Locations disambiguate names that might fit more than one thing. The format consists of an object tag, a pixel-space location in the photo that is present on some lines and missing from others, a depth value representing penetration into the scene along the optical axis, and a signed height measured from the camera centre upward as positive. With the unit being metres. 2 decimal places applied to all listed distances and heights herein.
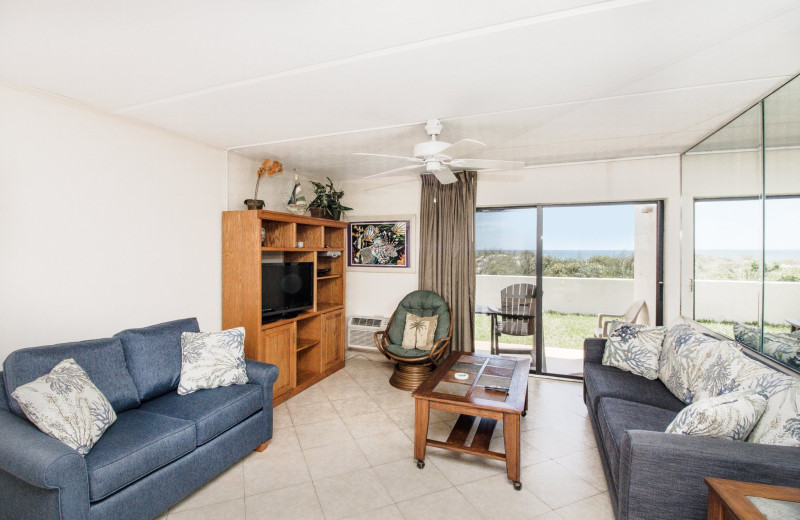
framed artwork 4.88 +0.14
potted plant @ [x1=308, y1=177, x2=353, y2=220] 4.42 +0.61
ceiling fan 2.73 +0.76
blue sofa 1.60 -0.98
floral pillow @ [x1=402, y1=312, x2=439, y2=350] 4.27 -0.92
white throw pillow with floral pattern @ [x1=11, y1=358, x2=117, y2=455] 1.75 -0.76
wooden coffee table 2.35 -1.00
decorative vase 3.53 +0.49
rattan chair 4.02 -1.04
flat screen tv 3.60 -0.37
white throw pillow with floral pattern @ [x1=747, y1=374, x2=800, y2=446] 1.57 -0.72
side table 1.19 -0.84
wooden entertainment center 3.40 -0.43
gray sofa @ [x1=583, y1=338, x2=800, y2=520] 1.47 -0.91
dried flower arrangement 3.78 +0.89
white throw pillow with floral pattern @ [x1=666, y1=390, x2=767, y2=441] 1.64 -0.74
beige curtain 4.52 +0.09
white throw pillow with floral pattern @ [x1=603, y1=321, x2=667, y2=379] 2.97 -0.80
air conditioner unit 4.92 -1.01
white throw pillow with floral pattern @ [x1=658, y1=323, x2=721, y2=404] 2.44 -0.75
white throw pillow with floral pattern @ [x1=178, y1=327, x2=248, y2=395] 2.62 -0.78
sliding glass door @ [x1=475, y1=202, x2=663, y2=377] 4.05 -0.24
